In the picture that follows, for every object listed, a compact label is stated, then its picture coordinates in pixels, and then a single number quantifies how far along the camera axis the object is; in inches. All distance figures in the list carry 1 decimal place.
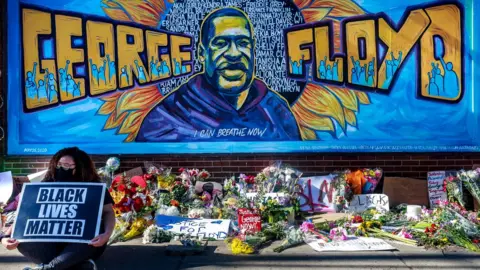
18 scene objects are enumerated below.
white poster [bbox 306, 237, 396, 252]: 249.6
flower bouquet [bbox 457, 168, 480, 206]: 315.9
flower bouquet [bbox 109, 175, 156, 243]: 272.7
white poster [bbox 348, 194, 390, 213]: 318.7
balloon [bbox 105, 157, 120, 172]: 329.4
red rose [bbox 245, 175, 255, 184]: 327.3
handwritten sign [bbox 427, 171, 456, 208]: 331.3
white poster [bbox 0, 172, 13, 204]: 325.7
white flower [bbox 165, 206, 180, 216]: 292.4
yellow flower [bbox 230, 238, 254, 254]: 246.9
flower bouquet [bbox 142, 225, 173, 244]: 265.6
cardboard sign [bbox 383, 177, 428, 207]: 331.6
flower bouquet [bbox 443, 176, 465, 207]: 320.5
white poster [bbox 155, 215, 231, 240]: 271.7
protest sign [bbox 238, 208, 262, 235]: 268.2
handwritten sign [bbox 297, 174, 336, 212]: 326.0
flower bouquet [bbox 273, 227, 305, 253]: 258.2
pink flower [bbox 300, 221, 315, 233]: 271.1
